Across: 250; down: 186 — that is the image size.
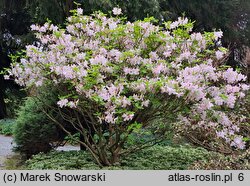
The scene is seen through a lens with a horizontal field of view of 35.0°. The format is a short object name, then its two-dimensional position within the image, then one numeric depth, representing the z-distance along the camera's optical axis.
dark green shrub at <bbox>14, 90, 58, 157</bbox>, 6.88
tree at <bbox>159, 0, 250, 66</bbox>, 13.82
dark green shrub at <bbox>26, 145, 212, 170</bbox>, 5.46
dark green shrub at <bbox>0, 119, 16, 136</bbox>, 13.10
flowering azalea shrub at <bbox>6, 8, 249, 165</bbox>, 4.40
